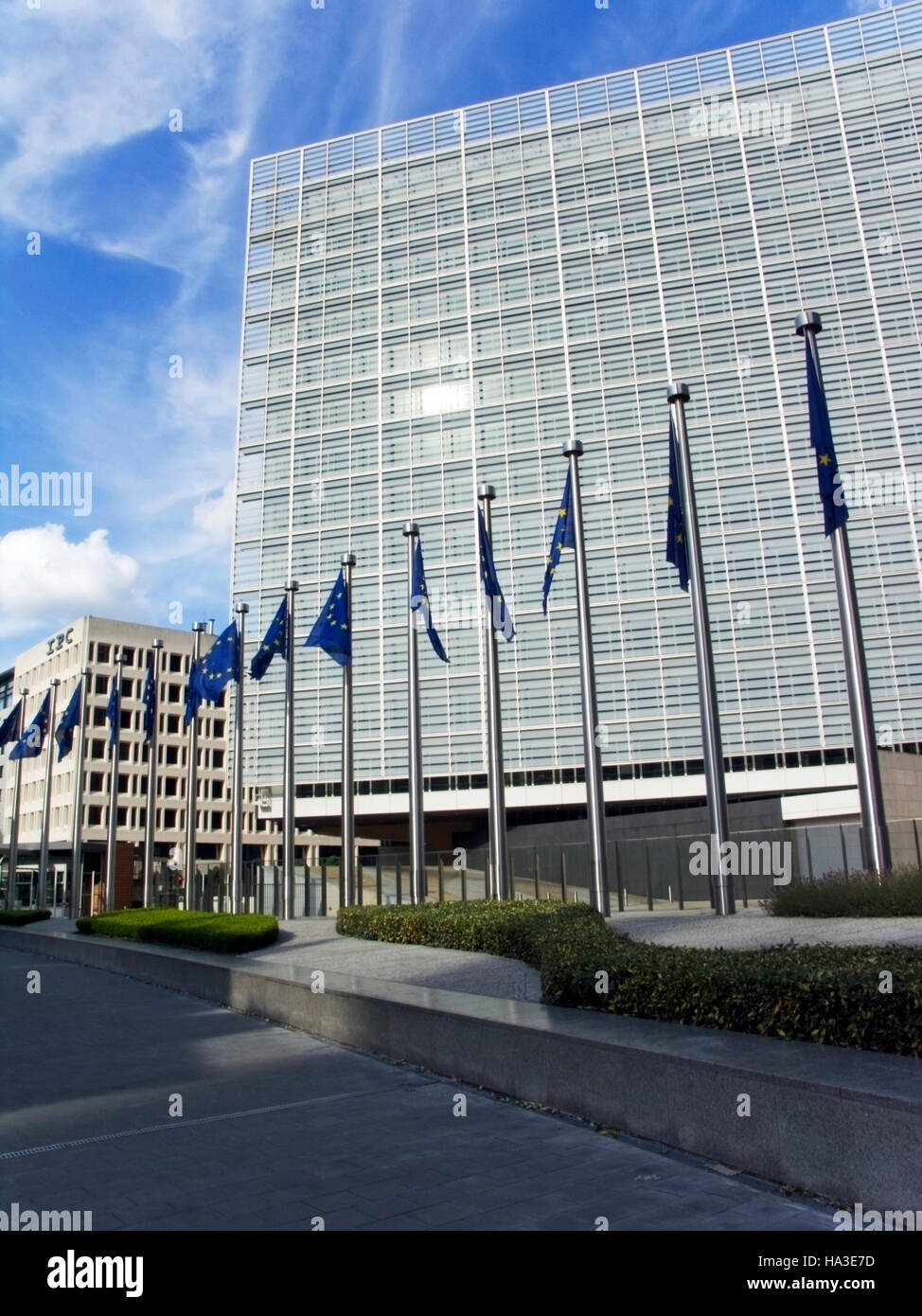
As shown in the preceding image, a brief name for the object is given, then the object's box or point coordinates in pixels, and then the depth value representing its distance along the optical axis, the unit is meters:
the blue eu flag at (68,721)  38.03
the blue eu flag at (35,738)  38.19
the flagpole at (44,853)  43.56
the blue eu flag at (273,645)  27.31
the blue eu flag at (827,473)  17.12
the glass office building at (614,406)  51.28
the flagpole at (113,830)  36.05
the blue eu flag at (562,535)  20.64
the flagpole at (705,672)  18.72
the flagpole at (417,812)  23.53
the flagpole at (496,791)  21.23
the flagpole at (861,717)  16.88
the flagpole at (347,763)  25.97
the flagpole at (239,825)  31.05
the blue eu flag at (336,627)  24.25
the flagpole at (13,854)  45.92
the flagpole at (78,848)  39.38
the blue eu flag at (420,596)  22.68
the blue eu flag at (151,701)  33.97
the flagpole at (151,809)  34.41
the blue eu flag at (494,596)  20.56
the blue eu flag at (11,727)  40.31
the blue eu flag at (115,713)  35.88
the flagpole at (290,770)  29.11
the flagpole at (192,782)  33.41
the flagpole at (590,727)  19.70
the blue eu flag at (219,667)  27.62
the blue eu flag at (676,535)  19.50
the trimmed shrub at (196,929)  20.25
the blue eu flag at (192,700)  30.08
